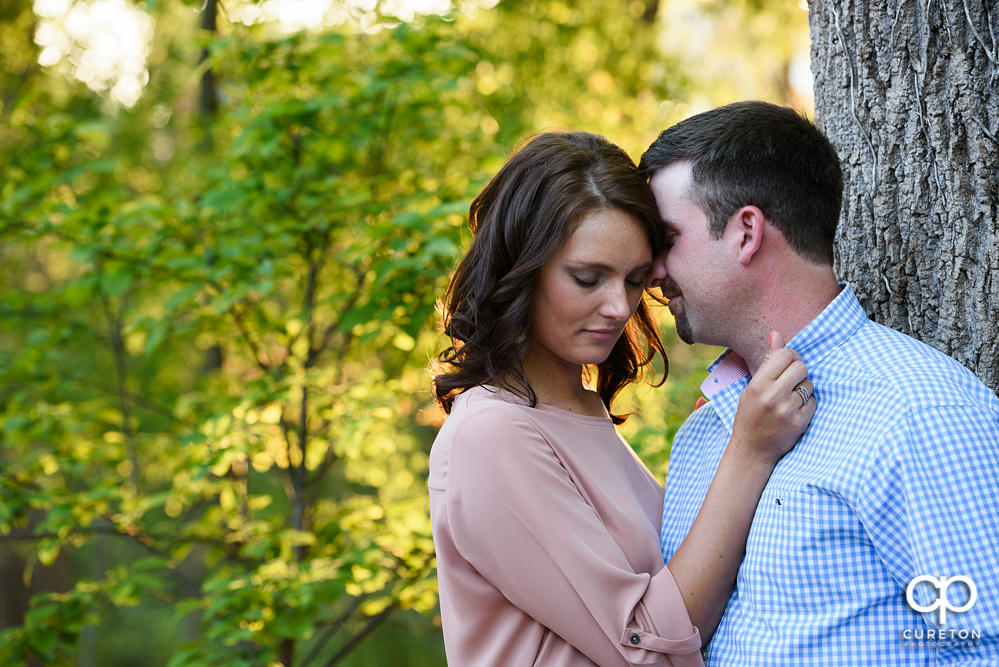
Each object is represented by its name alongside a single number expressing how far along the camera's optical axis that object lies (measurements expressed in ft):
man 11.22
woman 11.64
